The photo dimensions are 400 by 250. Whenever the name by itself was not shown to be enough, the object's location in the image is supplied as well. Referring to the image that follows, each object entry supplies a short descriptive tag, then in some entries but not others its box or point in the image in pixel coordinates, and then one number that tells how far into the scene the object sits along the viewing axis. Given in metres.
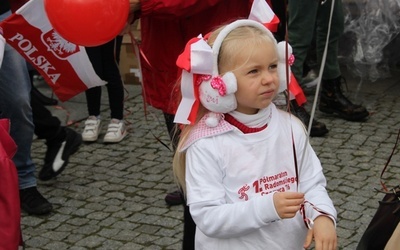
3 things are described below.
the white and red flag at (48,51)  3.34
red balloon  2.72
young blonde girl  2.37
